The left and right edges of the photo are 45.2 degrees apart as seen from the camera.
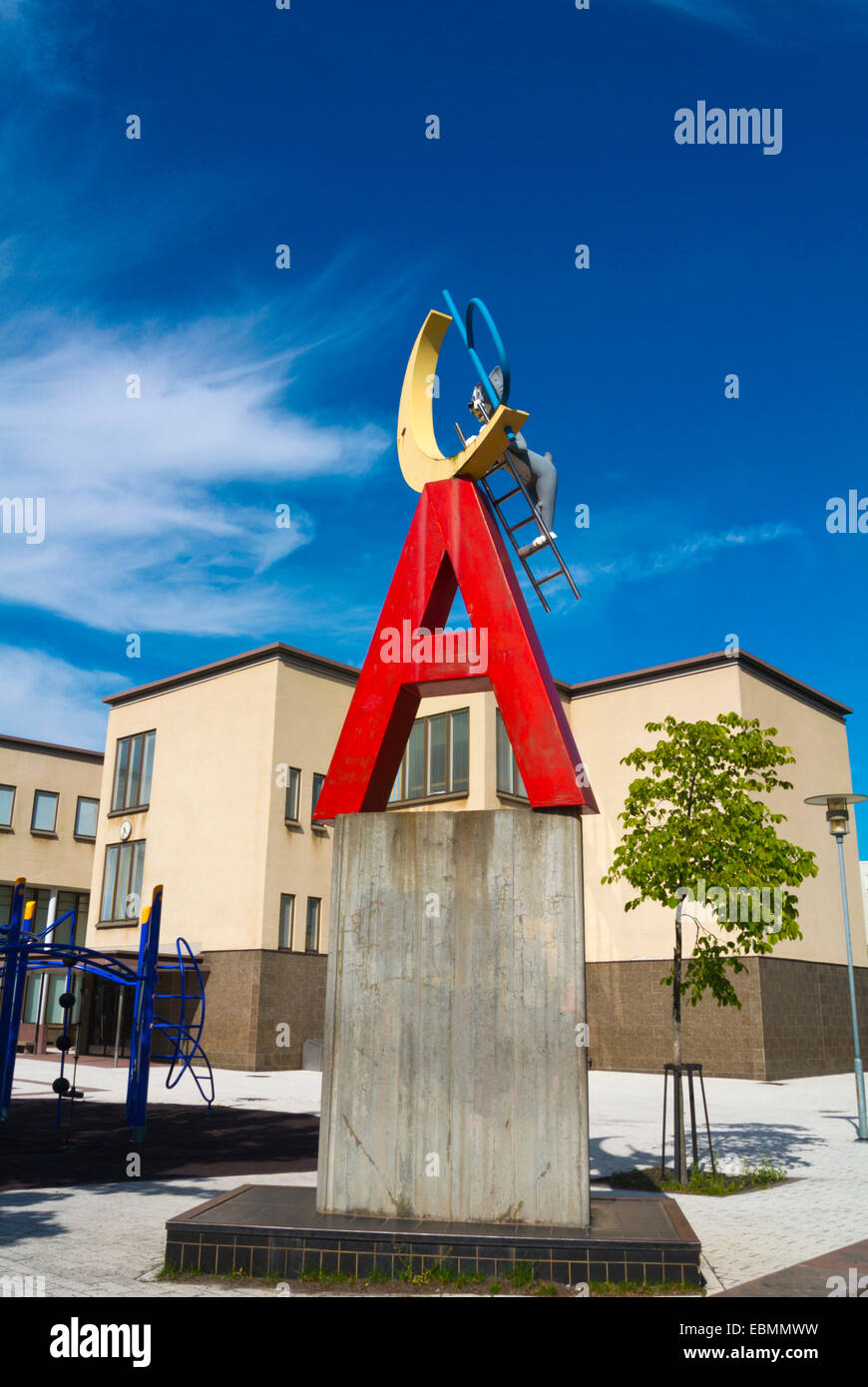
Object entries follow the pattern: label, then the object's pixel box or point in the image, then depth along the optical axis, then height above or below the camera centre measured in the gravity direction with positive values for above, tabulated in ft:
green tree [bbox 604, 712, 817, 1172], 40.14 +5.39
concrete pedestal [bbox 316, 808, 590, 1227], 24.97 -1.01
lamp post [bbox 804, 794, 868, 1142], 54.44 +8.88
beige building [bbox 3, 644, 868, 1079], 100.42 +13.96
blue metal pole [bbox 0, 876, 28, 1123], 51.98 -1.59
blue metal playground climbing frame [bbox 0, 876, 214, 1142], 49.26 -0.14
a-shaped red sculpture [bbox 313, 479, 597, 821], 28.12 +8.46
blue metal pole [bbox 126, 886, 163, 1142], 48.96 -2.14
